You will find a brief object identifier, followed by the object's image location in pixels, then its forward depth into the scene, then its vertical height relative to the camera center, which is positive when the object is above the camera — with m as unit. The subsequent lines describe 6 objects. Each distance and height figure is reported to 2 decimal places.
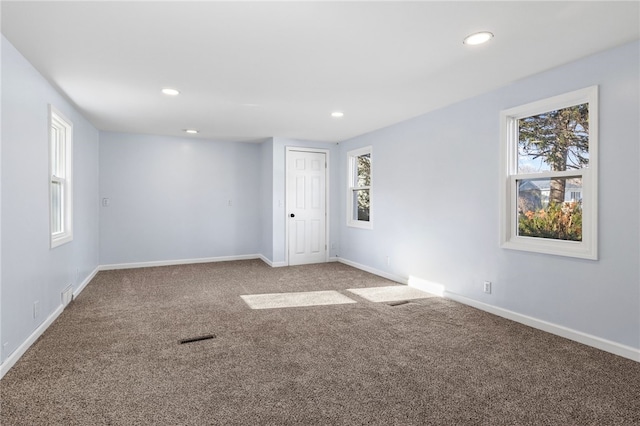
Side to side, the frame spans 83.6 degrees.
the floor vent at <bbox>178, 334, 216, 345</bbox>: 3.01 -1.10
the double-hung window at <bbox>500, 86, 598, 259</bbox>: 2.92 +0.32
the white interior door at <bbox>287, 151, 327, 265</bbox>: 6.52 +0.08
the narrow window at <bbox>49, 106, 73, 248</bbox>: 3.87 +0.33
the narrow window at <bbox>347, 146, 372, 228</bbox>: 6.14 +0.39
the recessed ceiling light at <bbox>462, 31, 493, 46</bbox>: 2.45 +1.22
